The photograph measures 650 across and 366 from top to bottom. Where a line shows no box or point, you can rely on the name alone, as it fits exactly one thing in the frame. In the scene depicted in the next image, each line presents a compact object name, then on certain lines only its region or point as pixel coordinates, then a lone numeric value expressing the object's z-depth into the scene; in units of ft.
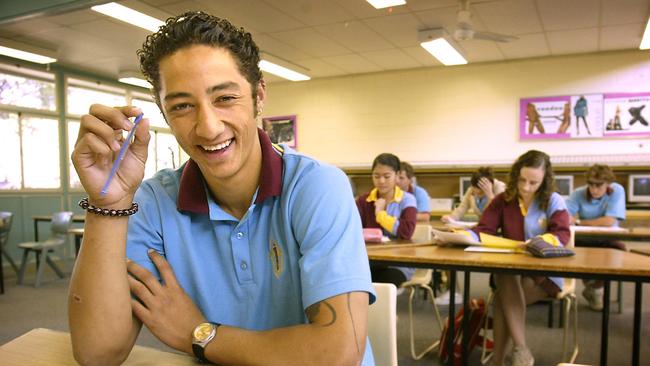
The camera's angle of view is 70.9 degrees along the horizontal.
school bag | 9.84
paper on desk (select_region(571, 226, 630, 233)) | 13.53
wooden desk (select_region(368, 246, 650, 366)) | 6.88
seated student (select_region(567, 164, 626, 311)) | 14.16
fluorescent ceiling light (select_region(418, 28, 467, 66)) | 18.06
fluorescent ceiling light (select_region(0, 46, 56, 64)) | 19.84
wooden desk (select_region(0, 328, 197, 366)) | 3.10
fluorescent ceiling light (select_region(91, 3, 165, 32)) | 15.01
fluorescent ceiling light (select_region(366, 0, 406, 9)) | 14.47
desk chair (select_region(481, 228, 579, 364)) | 9.25
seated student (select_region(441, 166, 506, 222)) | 15.70
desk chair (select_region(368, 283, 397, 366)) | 4.49
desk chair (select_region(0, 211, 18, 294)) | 16.57
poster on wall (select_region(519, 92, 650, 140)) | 21.21
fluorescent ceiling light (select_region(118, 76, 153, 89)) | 25.22
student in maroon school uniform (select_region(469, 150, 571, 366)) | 8.89
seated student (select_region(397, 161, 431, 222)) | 16.60
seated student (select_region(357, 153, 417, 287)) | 11.20
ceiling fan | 15.11
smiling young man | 2.89
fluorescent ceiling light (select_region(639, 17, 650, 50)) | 17.78
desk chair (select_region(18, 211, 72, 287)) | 18.15
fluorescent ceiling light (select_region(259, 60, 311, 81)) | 23.13
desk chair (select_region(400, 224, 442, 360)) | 10.28
